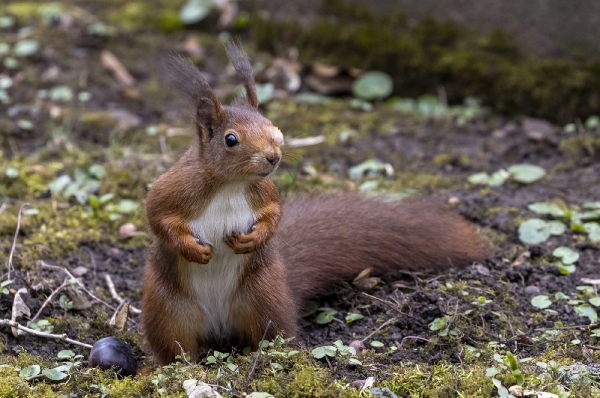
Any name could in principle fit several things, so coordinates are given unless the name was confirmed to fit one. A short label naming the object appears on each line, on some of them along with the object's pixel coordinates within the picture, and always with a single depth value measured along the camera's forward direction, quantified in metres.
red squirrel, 5.94
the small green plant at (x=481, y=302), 6.71
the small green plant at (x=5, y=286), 6.93
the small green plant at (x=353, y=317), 6.96
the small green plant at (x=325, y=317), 7.11
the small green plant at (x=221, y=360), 5.71
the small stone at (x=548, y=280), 7.35
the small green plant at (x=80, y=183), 9.22
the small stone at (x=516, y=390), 5.16
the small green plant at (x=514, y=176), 9.55
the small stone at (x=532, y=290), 7.16
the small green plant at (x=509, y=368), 5.21
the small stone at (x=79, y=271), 7.86
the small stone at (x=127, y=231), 8.70
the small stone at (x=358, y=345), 6.43
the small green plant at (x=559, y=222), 8.12
